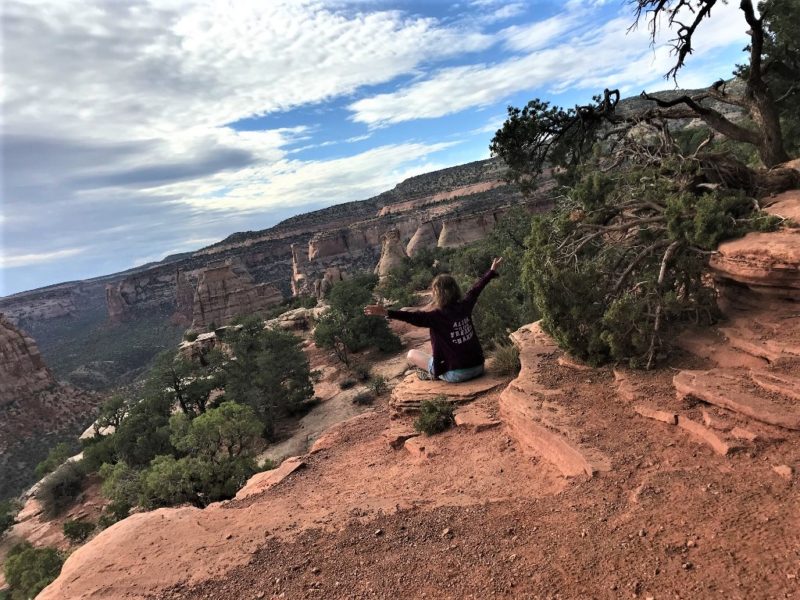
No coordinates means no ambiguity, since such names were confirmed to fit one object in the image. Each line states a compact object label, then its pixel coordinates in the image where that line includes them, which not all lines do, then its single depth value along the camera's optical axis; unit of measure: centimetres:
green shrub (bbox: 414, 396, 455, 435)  622
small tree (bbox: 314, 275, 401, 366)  2548
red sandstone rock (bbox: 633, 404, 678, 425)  425
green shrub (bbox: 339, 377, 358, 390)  2229
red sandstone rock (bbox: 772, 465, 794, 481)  323
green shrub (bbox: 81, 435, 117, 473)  2247
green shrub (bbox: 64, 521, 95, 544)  1548
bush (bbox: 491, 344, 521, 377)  711
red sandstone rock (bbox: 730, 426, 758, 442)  364
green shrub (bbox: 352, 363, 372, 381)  2214
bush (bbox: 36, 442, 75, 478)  2614
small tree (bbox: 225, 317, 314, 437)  2025
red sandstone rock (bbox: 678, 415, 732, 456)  369
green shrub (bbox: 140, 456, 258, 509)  1005
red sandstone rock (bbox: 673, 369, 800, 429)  366
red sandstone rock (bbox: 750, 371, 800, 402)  387
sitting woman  612
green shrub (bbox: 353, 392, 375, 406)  1836
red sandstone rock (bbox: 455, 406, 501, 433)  576
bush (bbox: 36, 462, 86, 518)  2098
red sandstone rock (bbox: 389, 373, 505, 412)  661
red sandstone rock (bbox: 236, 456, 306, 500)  643
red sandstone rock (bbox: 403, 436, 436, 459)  580
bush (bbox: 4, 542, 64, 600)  1174
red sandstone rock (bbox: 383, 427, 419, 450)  655
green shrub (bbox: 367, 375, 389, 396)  1855
